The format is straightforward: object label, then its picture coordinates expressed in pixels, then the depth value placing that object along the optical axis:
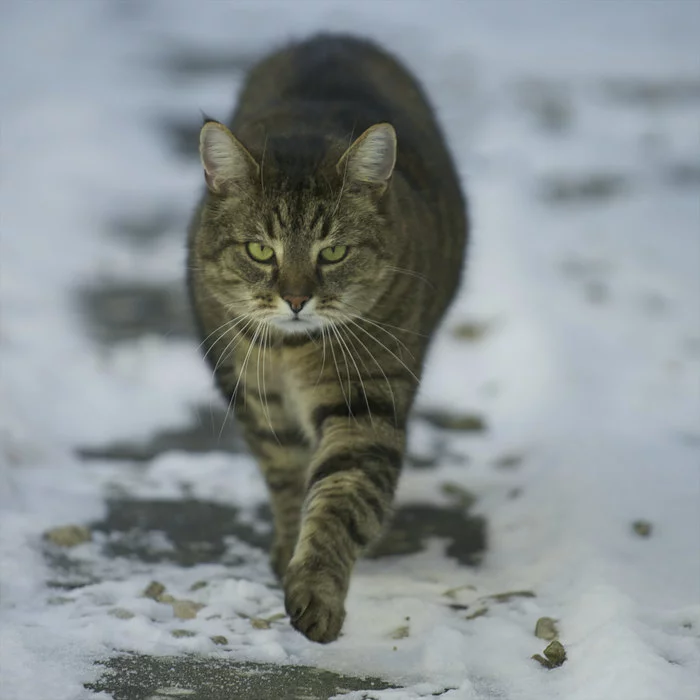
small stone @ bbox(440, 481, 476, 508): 7.74
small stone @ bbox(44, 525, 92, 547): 6.55
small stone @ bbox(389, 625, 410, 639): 5.44
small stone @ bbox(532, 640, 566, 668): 4.93
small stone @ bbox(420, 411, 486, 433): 9.30
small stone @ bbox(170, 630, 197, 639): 5.37
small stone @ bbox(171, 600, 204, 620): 5.65
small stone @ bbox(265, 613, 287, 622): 5.67
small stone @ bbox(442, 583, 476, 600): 6.05
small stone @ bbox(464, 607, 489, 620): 5.64
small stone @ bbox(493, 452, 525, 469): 8.32
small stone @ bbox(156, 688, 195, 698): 4.66
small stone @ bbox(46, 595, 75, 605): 5.69
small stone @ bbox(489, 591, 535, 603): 5.90
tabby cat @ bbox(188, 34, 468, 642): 5.68
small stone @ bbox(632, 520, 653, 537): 6.40
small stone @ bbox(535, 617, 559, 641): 5.25
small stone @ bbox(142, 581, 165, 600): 5.89
